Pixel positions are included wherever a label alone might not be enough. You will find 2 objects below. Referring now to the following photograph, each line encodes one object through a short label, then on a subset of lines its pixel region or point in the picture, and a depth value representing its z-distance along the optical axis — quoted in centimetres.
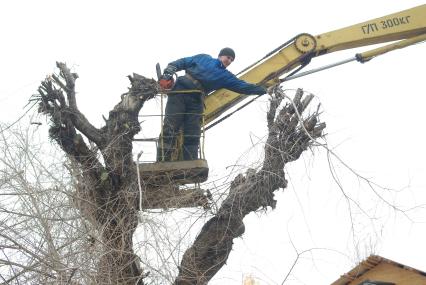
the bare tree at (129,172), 964
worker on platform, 1076
